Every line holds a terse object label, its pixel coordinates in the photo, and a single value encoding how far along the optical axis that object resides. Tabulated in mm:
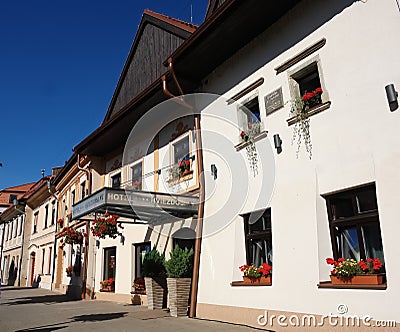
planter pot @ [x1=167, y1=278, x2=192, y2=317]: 9133
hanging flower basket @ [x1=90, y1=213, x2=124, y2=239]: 12141
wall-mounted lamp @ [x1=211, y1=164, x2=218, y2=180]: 9469
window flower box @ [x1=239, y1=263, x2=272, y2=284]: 7469
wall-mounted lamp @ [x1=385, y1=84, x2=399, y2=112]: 5570
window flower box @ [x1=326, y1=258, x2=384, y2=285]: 5531
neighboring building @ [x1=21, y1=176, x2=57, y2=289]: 23578
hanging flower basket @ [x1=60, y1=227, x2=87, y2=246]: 16438
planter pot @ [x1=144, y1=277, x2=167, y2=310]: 10461
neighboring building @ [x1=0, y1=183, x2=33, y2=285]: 30266
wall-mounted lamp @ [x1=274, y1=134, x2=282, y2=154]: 7602
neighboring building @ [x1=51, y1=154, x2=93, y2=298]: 16766
